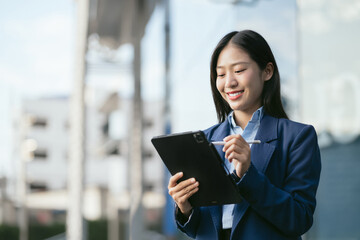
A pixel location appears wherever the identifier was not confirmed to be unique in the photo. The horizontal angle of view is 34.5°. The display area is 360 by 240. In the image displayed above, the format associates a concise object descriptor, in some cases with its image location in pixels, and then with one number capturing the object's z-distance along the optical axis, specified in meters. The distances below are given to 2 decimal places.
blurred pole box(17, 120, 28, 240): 23.02
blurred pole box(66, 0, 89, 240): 7.36
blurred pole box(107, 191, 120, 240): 14.86
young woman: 1.42
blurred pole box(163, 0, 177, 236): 10.41
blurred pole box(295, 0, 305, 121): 4.98
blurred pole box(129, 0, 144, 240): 8.95
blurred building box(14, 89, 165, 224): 46.31
